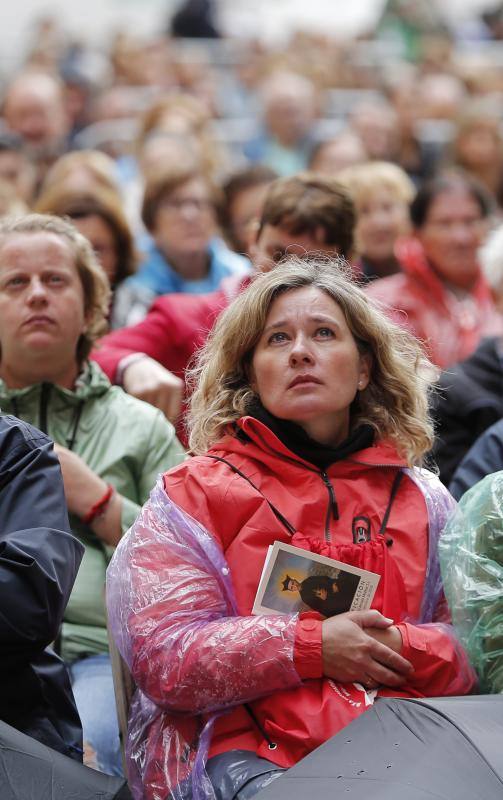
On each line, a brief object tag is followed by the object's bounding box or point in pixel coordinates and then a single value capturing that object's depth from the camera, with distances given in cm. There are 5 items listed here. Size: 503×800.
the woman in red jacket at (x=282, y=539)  510
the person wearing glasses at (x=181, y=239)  1055
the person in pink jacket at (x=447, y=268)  1057
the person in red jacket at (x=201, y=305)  752
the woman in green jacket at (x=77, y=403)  628
